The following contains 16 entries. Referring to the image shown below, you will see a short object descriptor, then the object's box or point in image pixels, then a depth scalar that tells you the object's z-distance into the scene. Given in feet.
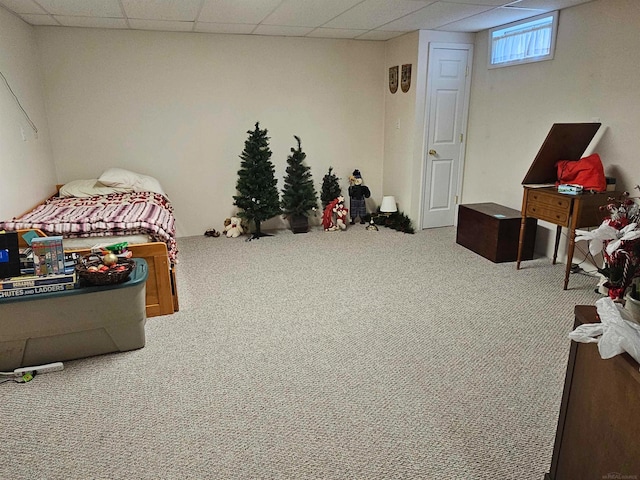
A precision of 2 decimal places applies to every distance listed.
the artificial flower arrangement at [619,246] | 4.07
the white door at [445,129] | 15.87
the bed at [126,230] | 9.71
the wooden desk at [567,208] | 10.67
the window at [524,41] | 12.75
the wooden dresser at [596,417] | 3.81
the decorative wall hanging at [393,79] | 16.90
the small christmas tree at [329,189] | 17.70
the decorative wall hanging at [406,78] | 16.02
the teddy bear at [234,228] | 16.69
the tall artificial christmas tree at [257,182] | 15.93
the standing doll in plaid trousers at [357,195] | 17.89
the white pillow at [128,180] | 14.05
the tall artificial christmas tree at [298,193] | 16.96
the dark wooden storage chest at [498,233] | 13.24
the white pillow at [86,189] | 13.88
